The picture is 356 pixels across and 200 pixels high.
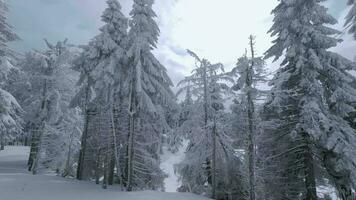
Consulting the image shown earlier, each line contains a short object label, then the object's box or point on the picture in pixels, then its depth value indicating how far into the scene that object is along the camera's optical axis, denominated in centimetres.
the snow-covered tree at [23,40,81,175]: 3014
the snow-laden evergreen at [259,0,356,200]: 1648
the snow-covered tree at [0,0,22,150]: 2119
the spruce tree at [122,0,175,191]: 2162
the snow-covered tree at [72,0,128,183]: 2258
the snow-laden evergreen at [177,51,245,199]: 2206
